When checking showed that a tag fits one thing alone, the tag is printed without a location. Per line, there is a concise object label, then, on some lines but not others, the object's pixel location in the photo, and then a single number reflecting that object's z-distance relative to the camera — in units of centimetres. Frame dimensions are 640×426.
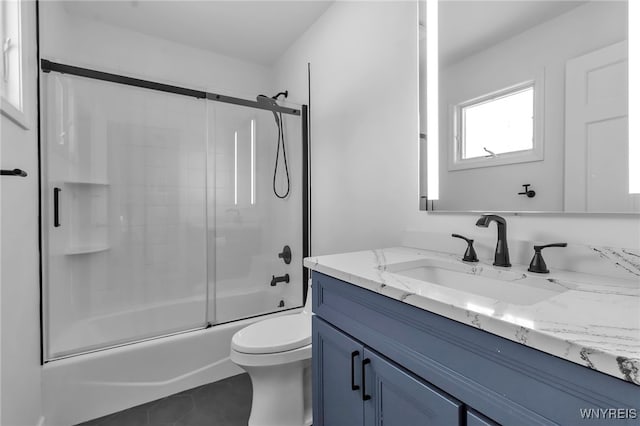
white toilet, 134
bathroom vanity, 46
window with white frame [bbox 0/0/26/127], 117
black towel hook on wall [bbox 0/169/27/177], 92
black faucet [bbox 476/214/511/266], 103
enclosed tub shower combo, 165
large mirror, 89
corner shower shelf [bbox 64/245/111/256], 188
